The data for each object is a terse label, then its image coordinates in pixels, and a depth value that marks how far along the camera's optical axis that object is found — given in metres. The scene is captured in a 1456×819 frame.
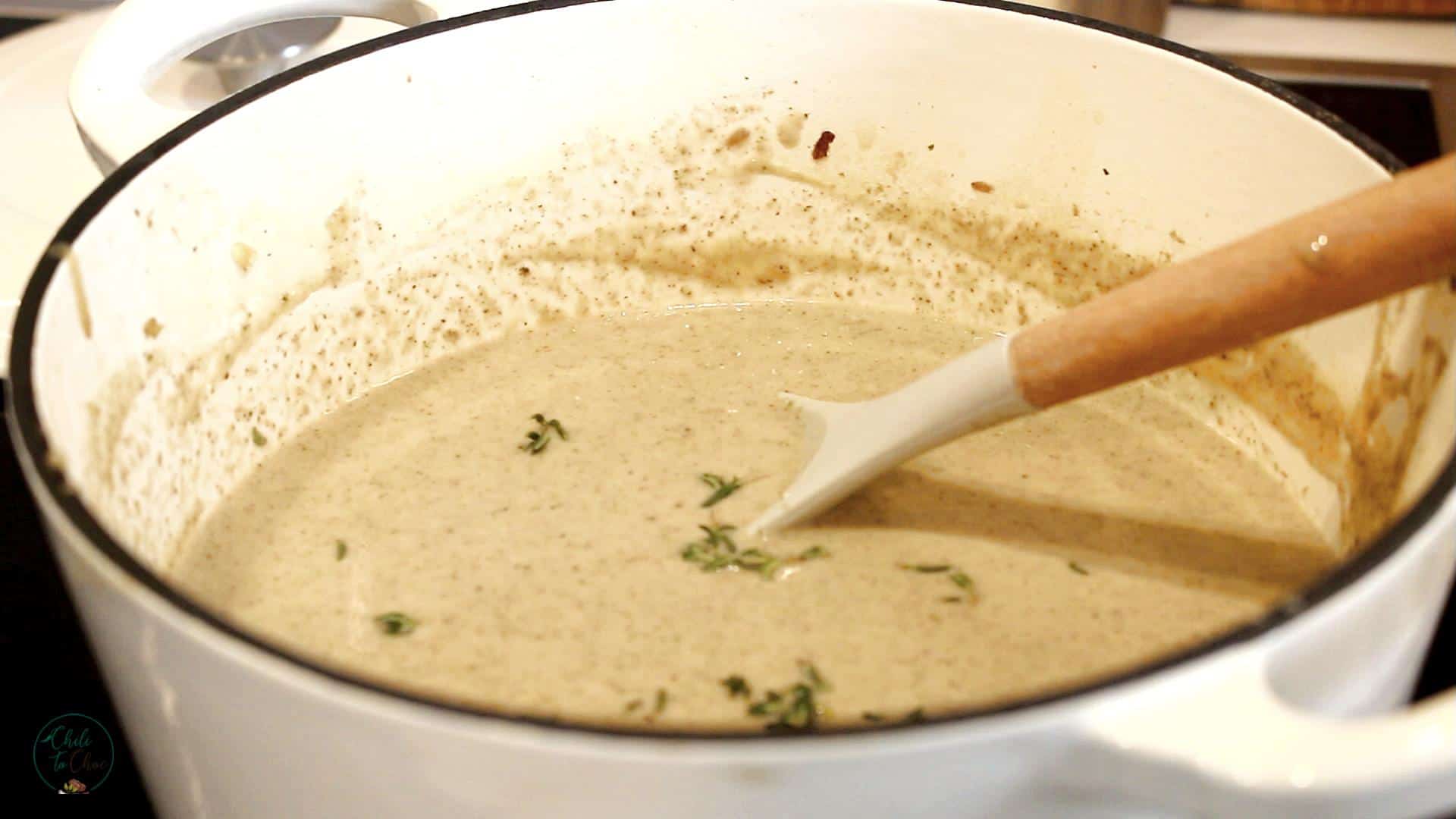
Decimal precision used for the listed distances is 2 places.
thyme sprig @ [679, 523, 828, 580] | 0.68
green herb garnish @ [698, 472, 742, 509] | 0.70
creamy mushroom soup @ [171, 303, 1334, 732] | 0.65
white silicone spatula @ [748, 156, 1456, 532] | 0.60
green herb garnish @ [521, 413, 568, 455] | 0.72
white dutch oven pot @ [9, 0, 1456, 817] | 0.54
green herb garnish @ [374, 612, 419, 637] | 0.67
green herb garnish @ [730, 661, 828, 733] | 0.64
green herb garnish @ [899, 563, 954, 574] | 0.68
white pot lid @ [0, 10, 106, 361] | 0.75
